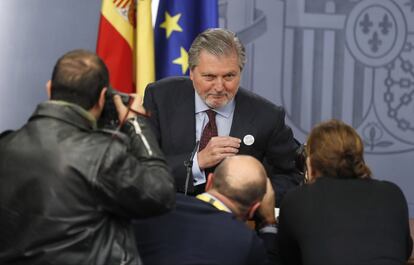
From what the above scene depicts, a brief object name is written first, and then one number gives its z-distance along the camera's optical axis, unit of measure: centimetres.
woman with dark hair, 459
